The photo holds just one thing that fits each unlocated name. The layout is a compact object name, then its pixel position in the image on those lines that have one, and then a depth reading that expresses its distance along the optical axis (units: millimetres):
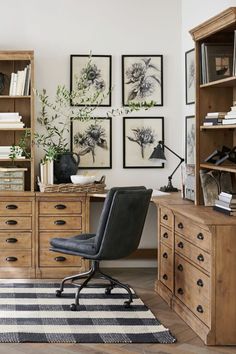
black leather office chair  5238
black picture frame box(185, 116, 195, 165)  6305
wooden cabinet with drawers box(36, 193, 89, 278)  6397
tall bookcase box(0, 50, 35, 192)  6671
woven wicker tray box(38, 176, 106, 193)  6375
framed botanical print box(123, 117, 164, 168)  6898
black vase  6574
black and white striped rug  4527
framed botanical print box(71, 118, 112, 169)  6836
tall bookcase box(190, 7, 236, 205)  5309
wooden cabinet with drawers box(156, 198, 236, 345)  4352
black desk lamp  6457
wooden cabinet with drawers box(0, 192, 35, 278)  6383
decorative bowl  6441
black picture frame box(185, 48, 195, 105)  6465
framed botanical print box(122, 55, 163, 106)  6883
